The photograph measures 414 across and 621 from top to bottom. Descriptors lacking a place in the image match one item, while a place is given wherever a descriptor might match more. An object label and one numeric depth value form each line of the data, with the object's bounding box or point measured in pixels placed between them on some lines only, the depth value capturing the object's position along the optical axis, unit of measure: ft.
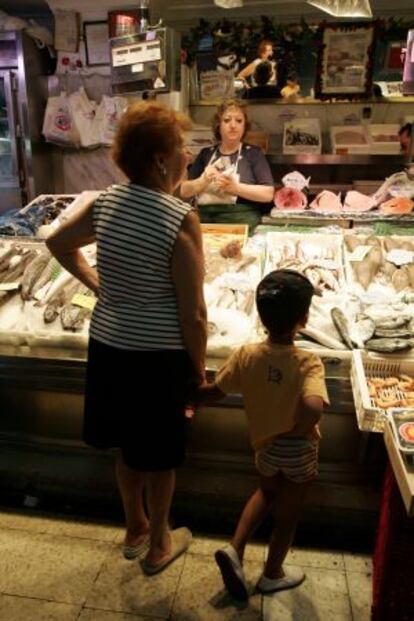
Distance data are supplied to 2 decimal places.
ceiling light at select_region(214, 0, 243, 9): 11.96
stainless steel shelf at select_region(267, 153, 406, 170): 14.89
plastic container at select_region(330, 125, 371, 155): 14.94
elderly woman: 5.64
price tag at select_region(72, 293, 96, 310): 8.48
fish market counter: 8.13
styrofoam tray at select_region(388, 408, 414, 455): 5.19
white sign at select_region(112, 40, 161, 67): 9.46
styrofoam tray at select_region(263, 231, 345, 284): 10.60
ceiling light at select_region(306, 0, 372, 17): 11.09
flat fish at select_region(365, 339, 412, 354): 7.14
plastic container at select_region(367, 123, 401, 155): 14.64
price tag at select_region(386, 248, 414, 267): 9.59
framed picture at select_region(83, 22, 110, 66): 18.19
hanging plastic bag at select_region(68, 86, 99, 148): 18.52
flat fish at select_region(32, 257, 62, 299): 9.23
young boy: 5.68
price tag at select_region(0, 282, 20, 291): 9.12
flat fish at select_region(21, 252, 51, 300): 9.14
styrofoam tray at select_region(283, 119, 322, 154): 15.34
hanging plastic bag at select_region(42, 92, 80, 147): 18.52
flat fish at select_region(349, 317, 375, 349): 7.36
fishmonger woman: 11.07
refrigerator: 17.80
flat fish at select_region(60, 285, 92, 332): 8.17
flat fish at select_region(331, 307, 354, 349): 7.43
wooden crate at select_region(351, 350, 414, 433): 6.10
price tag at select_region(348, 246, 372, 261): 9.91
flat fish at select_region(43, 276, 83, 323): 8.39
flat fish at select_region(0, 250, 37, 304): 9.13
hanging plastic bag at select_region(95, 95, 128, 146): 18.12
